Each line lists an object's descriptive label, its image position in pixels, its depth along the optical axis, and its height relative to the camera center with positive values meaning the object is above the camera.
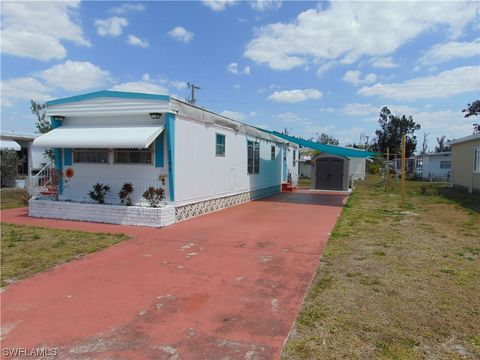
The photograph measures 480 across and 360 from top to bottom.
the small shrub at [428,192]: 17.75 -1.10
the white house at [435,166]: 33.71 +0.35
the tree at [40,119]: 16.92 +2.31
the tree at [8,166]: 17.52 +0.09
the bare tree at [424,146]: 65.91 +4.22
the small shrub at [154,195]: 9.12 -0.67
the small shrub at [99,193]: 9.70 -0.66
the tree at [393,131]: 45.84 +4.95
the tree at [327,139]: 54.37 +4.54
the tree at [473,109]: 34.75 +5.86
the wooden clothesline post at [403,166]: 12.47 +0.11
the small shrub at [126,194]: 9.44 -0.67
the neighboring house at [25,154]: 18.83 +0.82
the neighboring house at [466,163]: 17.98 +0.38
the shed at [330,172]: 21.51 -0.17
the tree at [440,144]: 61.19 +4.44
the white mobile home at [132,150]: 9.01 +0.48
